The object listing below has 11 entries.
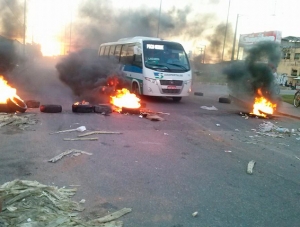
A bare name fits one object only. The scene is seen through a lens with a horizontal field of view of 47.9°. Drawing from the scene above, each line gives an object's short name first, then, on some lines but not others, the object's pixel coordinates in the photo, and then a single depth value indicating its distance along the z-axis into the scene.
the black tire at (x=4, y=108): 9.73
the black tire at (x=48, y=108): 10.38
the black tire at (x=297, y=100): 15.57
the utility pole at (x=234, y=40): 28.93
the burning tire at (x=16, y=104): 9.77
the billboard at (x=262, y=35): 35.84
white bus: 14.33
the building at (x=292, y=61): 49.16
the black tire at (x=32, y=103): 10.99
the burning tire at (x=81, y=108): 10.70
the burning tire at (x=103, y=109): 10.69
